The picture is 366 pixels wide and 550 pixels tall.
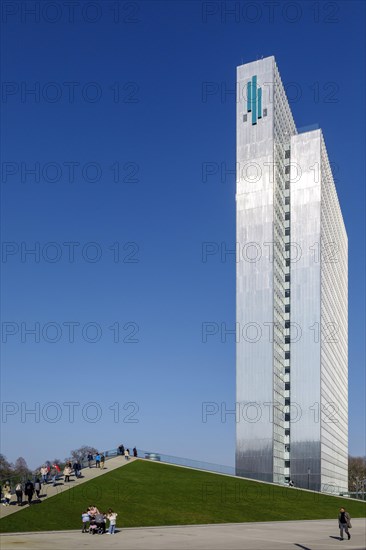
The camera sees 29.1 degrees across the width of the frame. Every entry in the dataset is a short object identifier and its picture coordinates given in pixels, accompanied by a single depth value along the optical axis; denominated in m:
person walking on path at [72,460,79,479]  59.62
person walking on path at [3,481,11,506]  48.39
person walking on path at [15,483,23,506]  47.97
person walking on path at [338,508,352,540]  40.34
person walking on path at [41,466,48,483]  57.33
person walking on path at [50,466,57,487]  56.53
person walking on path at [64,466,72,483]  58.01
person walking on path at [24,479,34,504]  48.22
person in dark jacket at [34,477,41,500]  50.03
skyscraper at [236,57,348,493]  112.69
